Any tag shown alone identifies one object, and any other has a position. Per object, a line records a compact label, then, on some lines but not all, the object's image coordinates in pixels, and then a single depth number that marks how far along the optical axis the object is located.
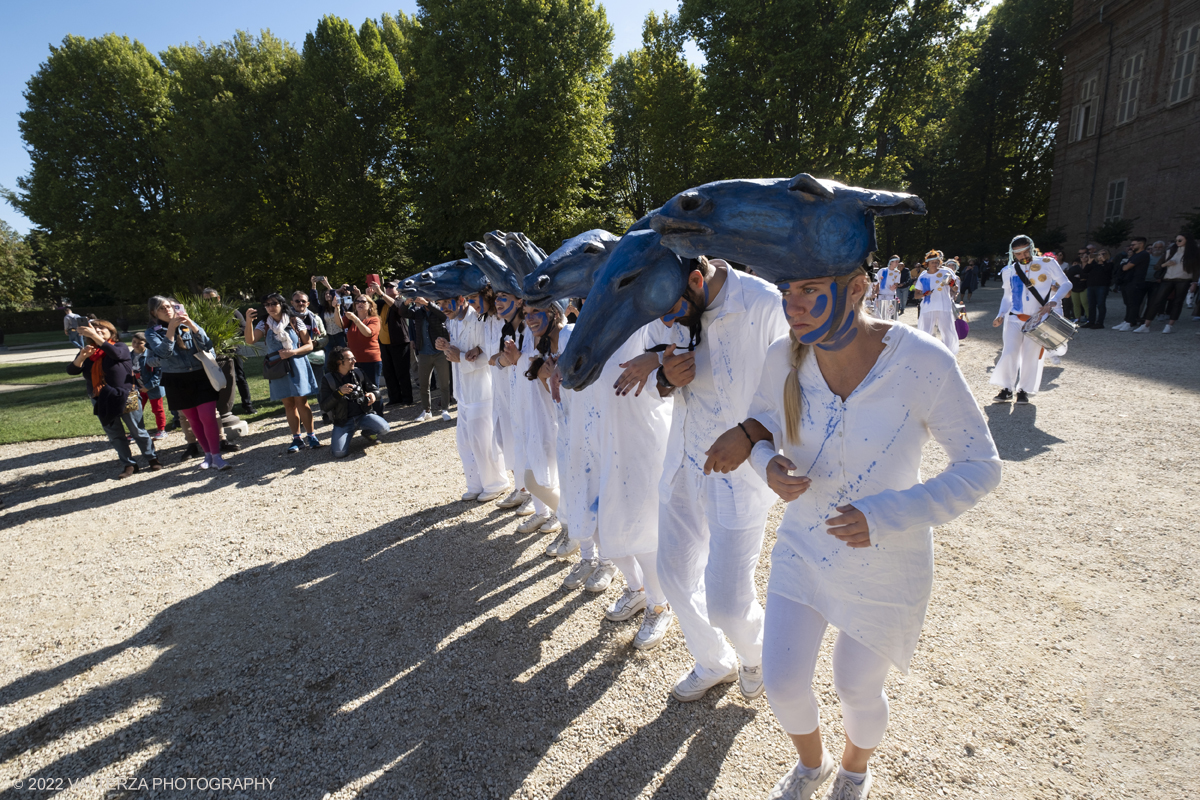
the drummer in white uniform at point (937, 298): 10.75
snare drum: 7.02
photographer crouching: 8.00
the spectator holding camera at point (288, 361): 8.25
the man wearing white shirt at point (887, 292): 15.43
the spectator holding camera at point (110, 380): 7.29
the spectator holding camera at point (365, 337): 9.18
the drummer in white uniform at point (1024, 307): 7.40
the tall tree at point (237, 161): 22.95
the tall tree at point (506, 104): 19.38
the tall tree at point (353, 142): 22.08
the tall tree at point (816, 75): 20.20
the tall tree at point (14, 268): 35.09
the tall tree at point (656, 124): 26.73
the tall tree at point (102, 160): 24.88
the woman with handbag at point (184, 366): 6.99
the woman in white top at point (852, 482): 1.74
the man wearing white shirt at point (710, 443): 2.57
